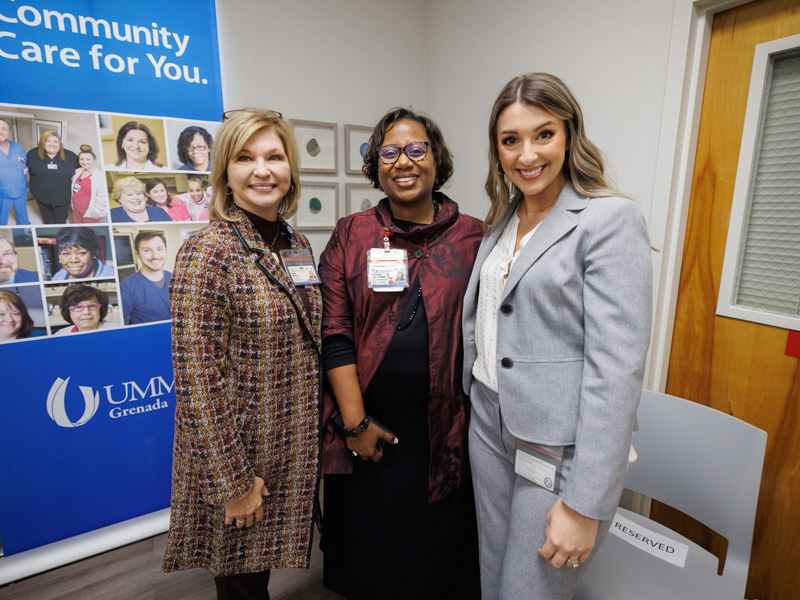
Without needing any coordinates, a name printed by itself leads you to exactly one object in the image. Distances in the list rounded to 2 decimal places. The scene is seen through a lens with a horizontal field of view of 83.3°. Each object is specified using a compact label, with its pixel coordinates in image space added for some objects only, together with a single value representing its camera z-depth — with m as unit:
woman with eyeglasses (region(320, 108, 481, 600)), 1.39
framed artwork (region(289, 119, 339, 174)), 2.65
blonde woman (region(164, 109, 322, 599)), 1.15
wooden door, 1.58
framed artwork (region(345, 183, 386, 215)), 2.92
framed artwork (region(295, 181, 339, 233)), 2.73
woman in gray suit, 0.93
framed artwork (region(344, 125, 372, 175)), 2.81
